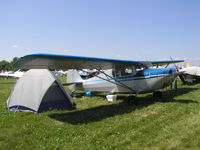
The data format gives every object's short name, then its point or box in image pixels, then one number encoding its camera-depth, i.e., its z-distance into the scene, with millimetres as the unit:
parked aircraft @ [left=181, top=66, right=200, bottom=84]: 16078
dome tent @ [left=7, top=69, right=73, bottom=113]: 7219
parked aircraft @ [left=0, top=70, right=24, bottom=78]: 37925
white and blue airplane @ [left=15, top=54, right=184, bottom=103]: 6480
